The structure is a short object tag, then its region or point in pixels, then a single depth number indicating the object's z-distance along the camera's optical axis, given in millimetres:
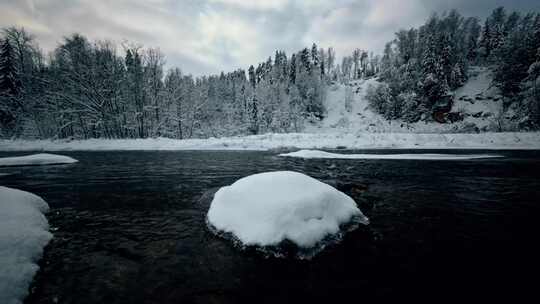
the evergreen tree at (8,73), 30312
